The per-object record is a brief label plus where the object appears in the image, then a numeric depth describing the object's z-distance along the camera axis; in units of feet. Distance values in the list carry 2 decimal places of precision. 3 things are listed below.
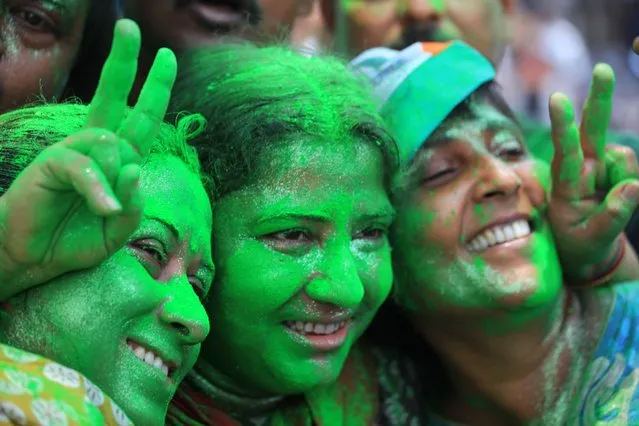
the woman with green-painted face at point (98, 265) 4.25
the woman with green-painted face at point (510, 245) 5.14
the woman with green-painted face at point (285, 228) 4.82
